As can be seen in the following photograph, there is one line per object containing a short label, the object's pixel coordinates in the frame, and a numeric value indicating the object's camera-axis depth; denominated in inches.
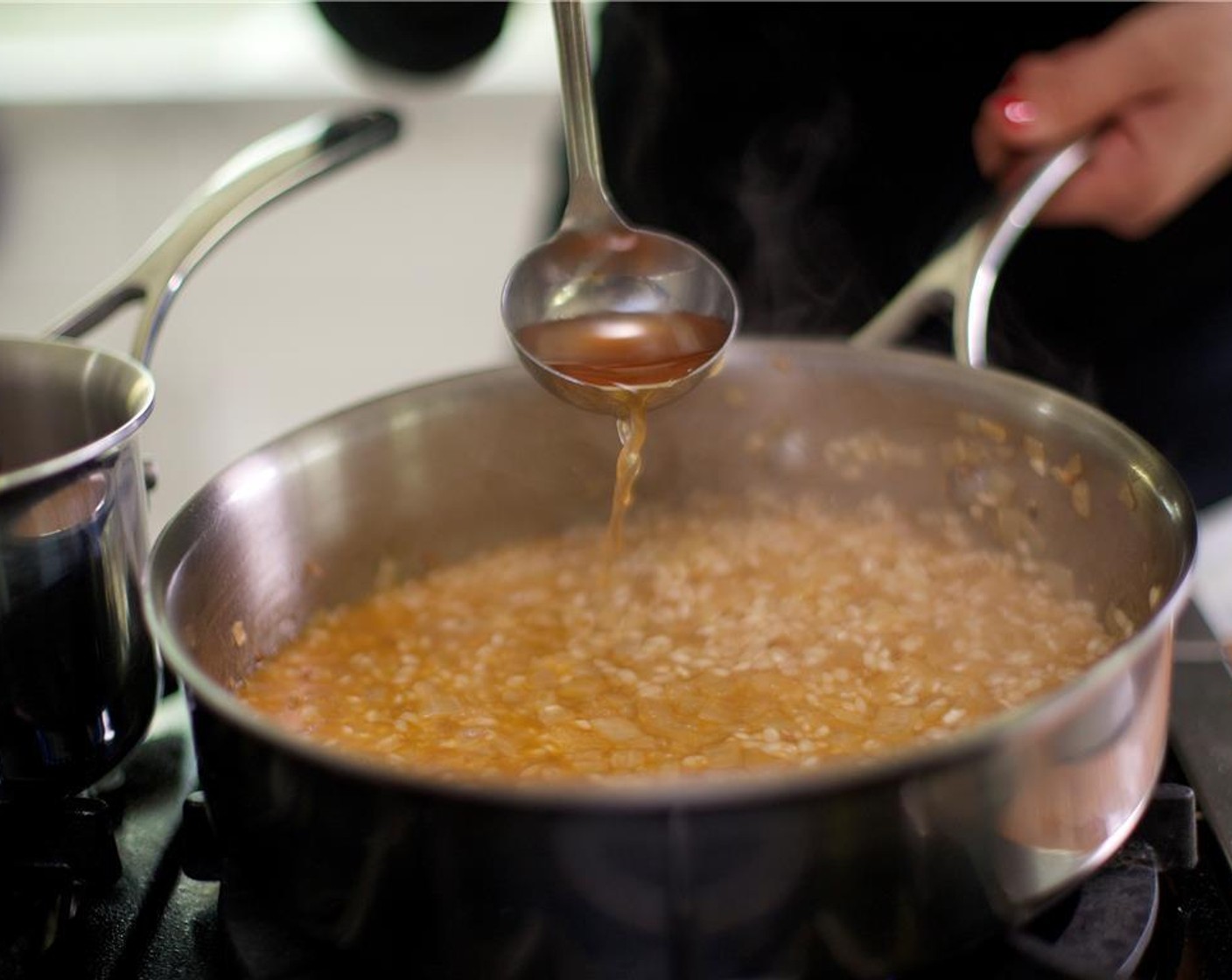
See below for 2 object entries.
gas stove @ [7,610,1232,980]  31.3
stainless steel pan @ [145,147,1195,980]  25.2
